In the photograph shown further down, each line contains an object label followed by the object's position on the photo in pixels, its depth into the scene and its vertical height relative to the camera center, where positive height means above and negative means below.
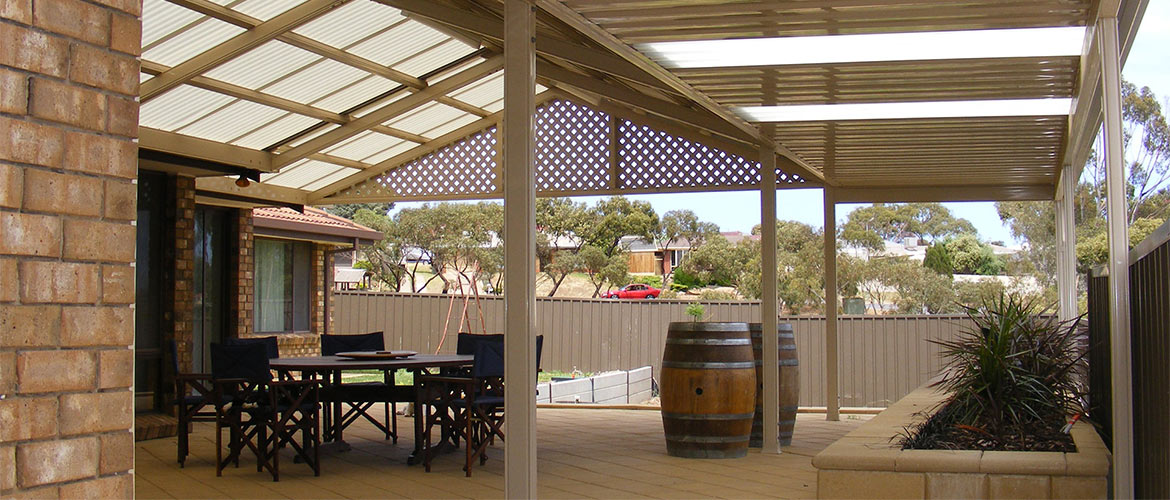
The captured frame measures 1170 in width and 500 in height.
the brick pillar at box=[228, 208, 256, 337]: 9.77 +0.17
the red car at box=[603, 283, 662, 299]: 23.49 -0.08
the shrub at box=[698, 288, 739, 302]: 23.77 -0.13
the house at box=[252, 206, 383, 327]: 11.45 +0.38
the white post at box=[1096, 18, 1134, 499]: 3.38 +0.08
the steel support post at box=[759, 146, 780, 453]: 6.80 -0.15
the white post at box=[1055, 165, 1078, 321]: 7.35 +0.31
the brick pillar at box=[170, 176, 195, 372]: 8.31 +0.16
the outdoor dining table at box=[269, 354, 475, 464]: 6.04 -0.45
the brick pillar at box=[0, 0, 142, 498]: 1.49 +0.07
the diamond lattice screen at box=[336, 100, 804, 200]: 9.45 +1.23
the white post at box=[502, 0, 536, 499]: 3.71 +0.08
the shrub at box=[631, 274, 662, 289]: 25.79 +0.22
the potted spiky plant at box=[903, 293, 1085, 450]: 4.77 -0.49
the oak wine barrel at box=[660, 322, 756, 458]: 6.26 -0.62
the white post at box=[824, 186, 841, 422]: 8.66 -0.16
